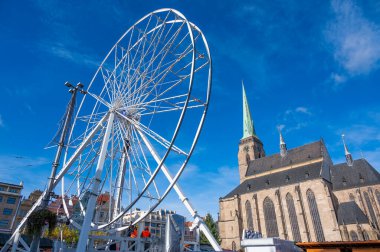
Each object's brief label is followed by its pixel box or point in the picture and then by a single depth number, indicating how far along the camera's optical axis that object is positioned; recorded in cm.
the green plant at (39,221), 1036
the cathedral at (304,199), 4181
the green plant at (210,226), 6438
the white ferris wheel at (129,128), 1427
